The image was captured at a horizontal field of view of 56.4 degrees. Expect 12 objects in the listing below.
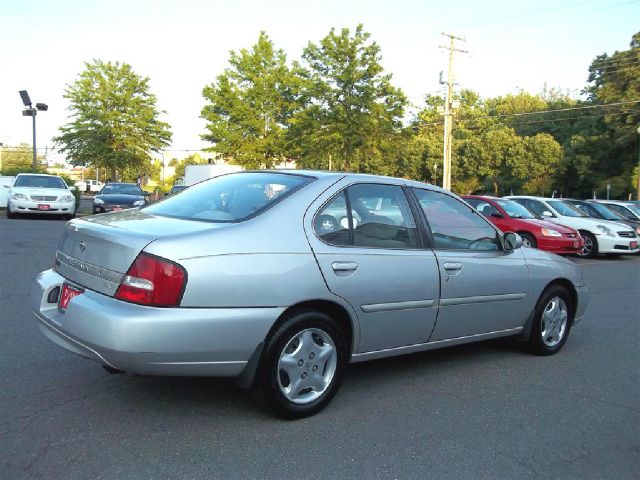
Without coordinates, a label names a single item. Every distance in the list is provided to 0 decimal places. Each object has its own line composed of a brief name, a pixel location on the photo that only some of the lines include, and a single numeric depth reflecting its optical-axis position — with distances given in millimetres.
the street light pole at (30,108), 26875
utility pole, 32781
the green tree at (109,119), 40250
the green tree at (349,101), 29969
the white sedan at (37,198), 17984
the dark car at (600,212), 16797
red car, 13336
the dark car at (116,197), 20906
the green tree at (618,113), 43125
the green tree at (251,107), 37125
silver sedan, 3217
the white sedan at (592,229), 14633
